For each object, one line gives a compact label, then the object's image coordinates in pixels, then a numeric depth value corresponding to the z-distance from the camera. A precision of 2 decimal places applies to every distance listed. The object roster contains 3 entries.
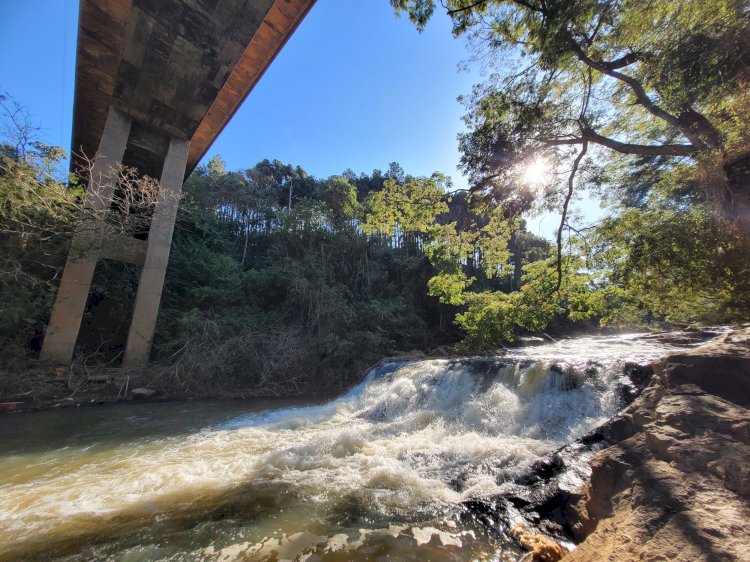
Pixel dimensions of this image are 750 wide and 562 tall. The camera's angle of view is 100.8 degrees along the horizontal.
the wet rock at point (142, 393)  8.48
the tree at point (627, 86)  3.18
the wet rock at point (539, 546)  2.02
